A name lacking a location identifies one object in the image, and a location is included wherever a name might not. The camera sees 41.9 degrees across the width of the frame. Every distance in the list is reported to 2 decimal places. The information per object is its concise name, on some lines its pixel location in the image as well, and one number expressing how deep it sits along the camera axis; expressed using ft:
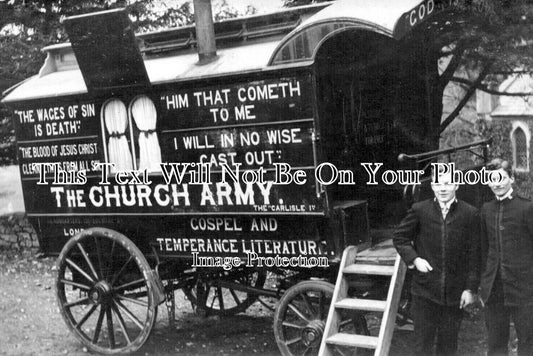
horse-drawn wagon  18.99
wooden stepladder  17.25
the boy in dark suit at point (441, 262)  16.20
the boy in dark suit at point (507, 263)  15.72
